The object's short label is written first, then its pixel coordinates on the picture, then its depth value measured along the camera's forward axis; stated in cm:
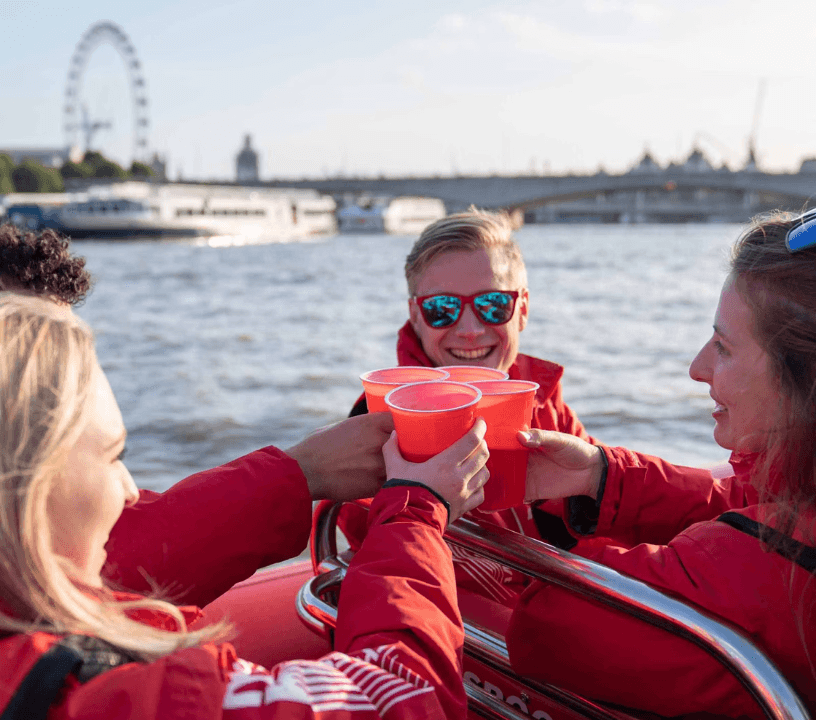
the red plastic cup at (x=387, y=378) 144
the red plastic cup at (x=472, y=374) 148
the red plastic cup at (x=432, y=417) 120
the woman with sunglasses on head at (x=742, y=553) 117
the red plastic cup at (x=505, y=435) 130
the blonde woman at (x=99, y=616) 78
